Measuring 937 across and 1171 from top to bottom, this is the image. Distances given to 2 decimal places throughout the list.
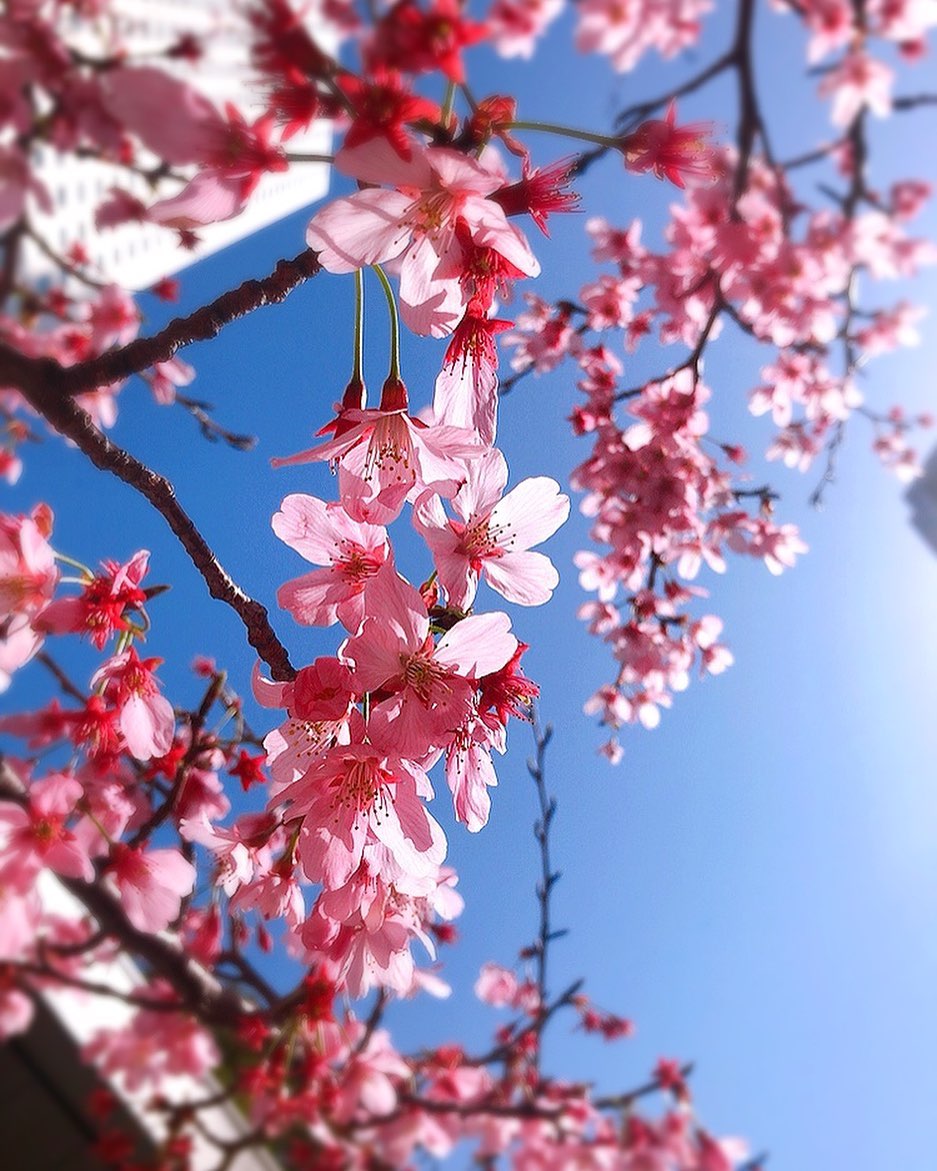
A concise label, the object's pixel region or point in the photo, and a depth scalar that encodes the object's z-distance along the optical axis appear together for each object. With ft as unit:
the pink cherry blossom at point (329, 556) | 0.51
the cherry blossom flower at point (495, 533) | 0.51
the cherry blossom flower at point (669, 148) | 0.44
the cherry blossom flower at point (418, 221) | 0.37
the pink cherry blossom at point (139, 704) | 0.60
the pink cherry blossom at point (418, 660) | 0.47
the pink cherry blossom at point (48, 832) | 0.64
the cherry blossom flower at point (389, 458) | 0.47
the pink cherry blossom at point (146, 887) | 0.67
